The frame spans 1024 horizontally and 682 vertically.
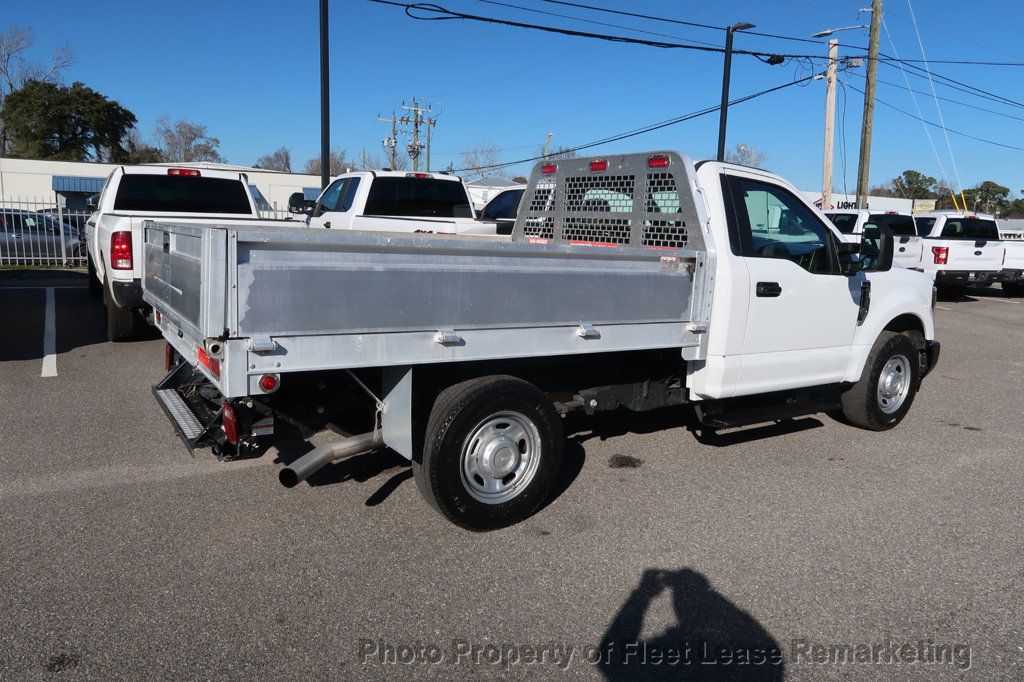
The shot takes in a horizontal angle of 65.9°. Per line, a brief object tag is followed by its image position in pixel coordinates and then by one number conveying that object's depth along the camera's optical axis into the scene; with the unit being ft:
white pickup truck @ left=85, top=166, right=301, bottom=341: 28.68
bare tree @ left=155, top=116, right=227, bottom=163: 236.02
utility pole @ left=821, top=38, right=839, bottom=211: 77.10
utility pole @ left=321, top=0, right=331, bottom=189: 45.27
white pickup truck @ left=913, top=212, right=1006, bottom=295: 57.31
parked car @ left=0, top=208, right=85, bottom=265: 60.75
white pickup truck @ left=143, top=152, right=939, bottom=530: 11.98
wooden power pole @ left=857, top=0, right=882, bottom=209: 73.72
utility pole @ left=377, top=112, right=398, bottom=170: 195.20
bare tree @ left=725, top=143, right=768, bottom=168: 116.35
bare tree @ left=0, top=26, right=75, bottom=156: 189.88
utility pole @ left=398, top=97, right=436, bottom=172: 191.22
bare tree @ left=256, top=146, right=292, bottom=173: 305.53
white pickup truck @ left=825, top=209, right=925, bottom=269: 56.75
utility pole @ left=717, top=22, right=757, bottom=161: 62.34
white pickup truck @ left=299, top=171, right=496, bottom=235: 34.32
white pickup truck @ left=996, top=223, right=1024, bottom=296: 60.54
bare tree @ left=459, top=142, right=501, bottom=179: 197.38
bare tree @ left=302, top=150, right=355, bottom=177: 265.13
